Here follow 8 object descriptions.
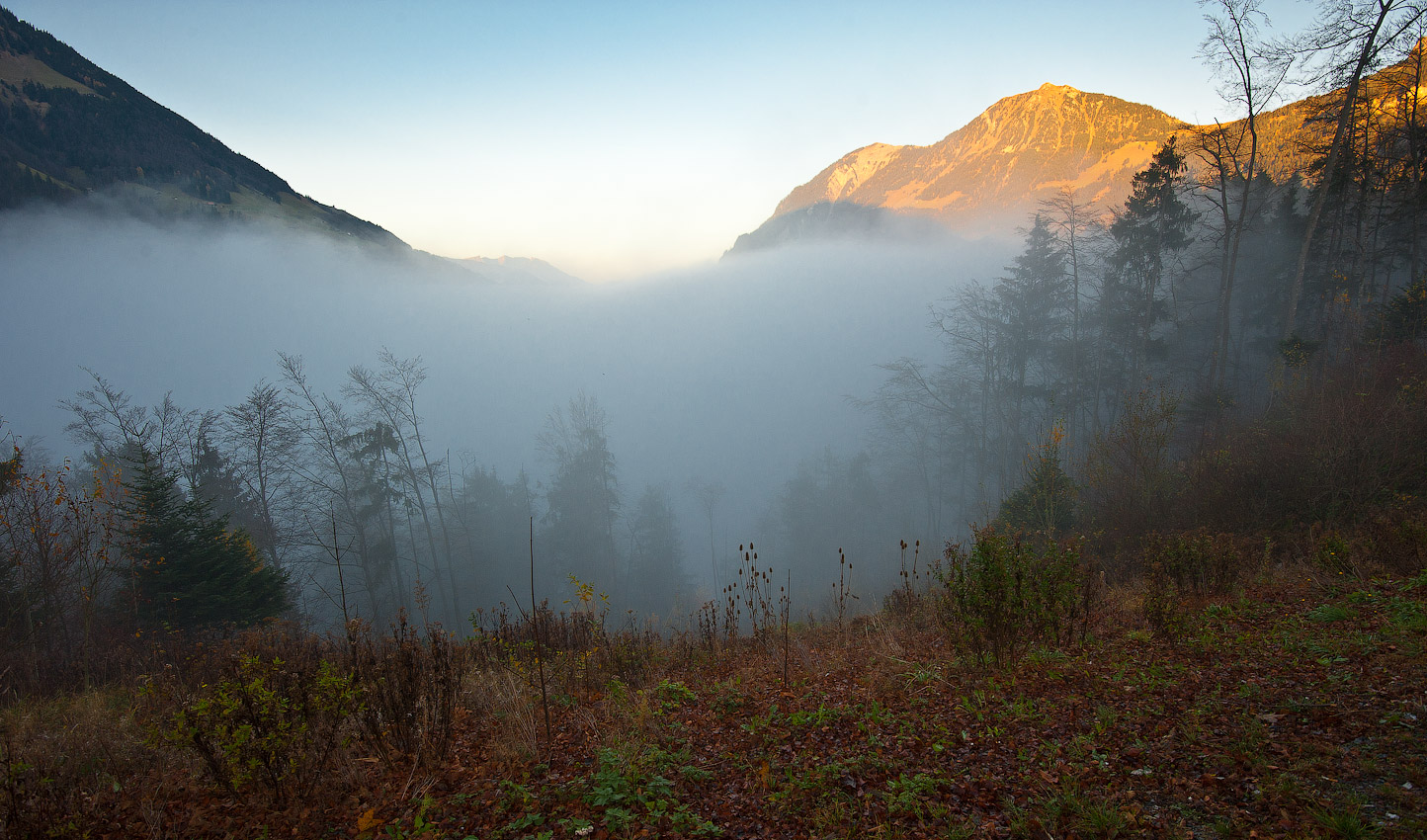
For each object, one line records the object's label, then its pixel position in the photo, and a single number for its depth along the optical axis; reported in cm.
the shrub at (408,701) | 423
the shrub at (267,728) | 354
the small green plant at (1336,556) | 746
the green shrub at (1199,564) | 747
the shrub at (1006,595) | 541
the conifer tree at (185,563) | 1489
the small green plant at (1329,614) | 568
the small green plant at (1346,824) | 245
